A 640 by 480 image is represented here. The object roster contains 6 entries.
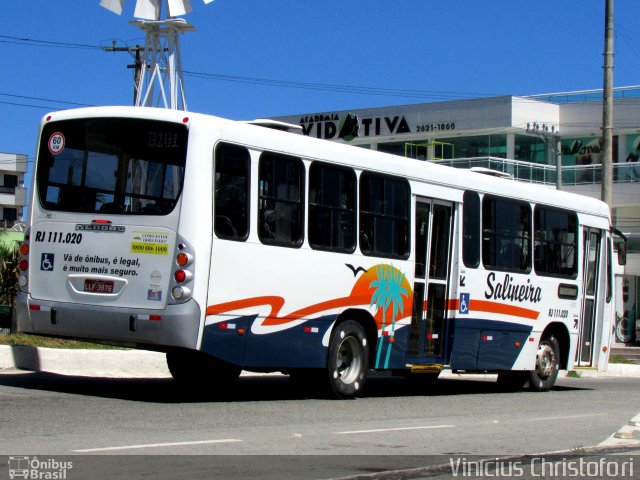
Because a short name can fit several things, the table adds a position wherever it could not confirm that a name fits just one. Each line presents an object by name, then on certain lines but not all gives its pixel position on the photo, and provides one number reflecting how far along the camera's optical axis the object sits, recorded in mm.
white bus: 12750
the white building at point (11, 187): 98188
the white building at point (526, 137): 57750
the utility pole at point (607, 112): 28578
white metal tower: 30797
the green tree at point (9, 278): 26797
